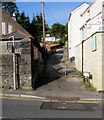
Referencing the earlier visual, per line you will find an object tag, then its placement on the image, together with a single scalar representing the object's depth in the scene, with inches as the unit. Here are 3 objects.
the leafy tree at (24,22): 1514.4
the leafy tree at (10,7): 1802.2
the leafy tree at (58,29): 2037.8
